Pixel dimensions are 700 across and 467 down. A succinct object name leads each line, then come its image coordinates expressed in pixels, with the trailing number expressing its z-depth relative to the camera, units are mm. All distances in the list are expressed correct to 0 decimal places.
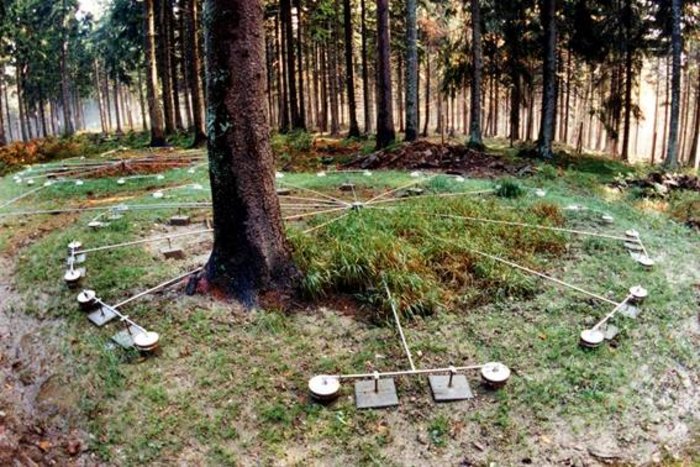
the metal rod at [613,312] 3719
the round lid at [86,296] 3967
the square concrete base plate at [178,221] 5949
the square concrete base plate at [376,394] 3006
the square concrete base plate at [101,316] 3828
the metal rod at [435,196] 6532
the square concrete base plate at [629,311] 3918
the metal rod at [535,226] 5422
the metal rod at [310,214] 5829
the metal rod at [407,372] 3160
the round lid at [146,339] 3396
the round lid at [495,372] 3105
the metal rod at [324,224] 5215
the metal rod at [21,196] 7460
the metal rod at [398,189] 6732
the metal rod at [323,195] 6479
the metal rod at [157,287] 4047
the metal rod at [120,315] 3664
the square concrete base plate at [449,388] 3068
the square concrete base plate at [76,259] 4785
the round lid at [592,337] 3479
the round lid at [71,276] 4344
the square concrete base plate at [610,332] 3624
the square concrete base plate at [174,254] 4879
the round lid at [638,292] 4105
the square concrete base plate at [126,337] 3535
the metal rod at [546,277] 4172
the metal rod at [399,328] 3335
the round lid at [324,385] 3002
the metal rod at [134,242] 5062
